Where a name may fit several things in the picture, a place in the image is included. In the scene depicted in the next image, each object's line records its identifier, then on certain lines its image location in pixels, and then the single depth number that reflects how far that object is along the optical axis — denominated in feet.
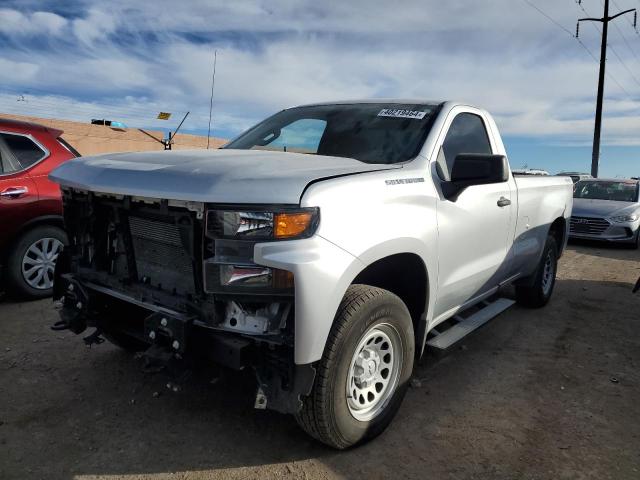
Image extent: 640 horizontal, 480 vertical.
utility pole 75.41
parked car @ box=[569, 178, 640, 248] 34.65
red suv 16.20
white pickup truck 7.41
